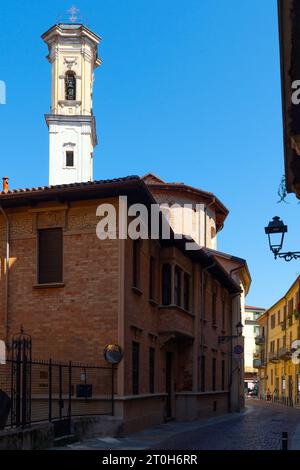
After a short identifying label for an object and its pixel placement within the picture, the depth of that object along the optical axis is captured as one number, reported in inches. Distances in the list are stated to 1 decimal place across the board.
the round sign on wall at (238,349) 1348.4
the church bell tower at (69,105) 2139.5
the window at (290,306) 2206.9
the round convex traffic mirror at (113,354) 721.6
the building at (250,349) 4033.0
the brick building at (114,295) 746.2
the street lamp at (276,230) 534.0
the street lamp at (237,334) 1349.7
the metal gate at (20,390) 549.3
